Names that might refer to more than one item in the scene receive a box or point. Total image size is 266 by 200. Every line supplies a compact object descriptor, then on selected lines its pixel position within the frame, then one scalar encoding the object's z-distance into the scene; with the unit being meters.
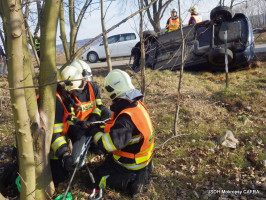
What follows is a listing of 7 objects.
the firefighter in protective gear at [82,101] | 3.20
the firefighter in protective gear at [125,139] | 2.58
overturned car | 7.01
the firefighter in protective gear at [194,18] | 8.37
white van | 13.74
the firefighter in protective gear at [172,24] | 9.32
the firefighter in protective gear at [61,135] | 2.86
